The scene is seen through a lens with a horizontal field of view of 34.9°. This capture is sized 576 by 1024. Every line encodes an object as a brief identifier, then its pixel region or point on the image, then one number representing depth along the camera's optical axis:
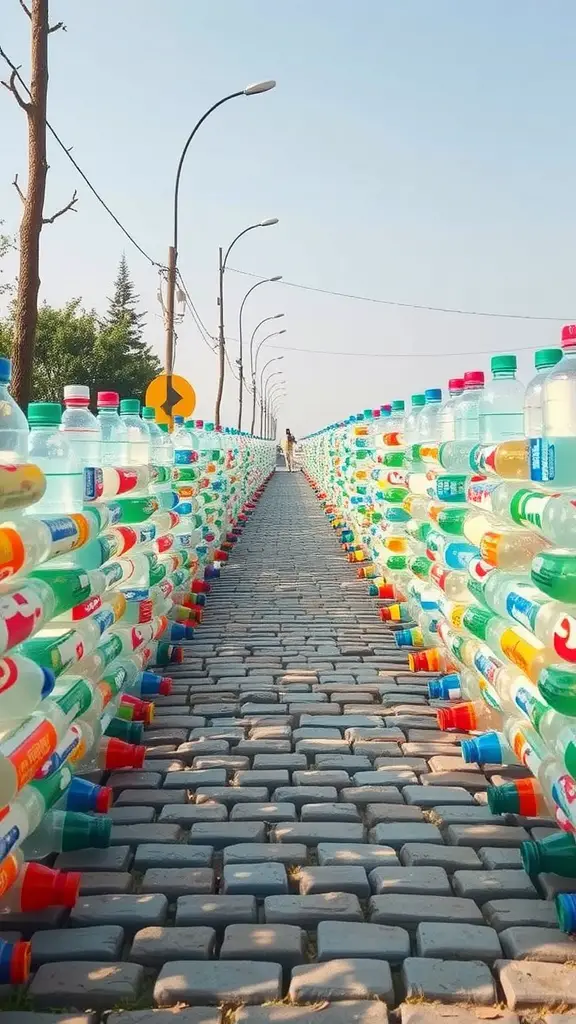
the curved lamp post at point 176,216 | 17.77
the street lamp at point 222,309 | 28.39
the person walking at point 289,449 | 58.21
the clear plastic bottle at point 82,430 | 5.14
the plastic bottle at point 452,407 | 6.41
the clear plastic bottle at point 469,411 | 5.85
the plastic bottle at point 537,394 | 3.99
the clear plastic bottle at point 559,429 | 3.36
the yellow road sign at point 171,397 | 12.81
